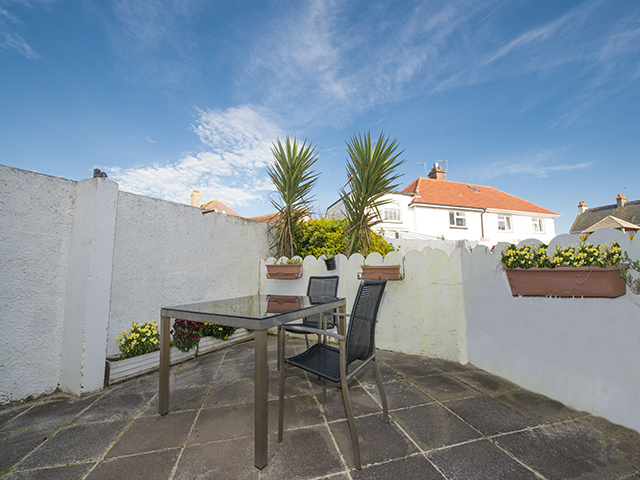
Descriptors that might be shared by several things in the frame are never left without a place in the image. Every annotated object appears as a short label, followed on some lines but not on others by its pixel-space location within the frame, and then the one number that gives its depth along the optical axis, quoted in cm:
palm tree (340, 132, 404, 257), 372
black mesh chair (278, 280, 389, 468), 148
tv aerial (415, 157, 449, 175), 1835
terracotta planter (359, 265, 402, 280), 321
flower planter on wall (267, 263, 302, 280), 425
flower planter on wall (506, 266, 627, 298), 168
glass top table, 139
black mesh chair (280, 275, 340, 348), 285
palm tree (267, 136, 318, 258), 439
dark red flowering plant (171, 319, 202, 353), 317
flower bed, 261
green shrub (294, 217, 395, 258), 446
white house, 1532
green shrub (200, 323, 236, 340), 353
